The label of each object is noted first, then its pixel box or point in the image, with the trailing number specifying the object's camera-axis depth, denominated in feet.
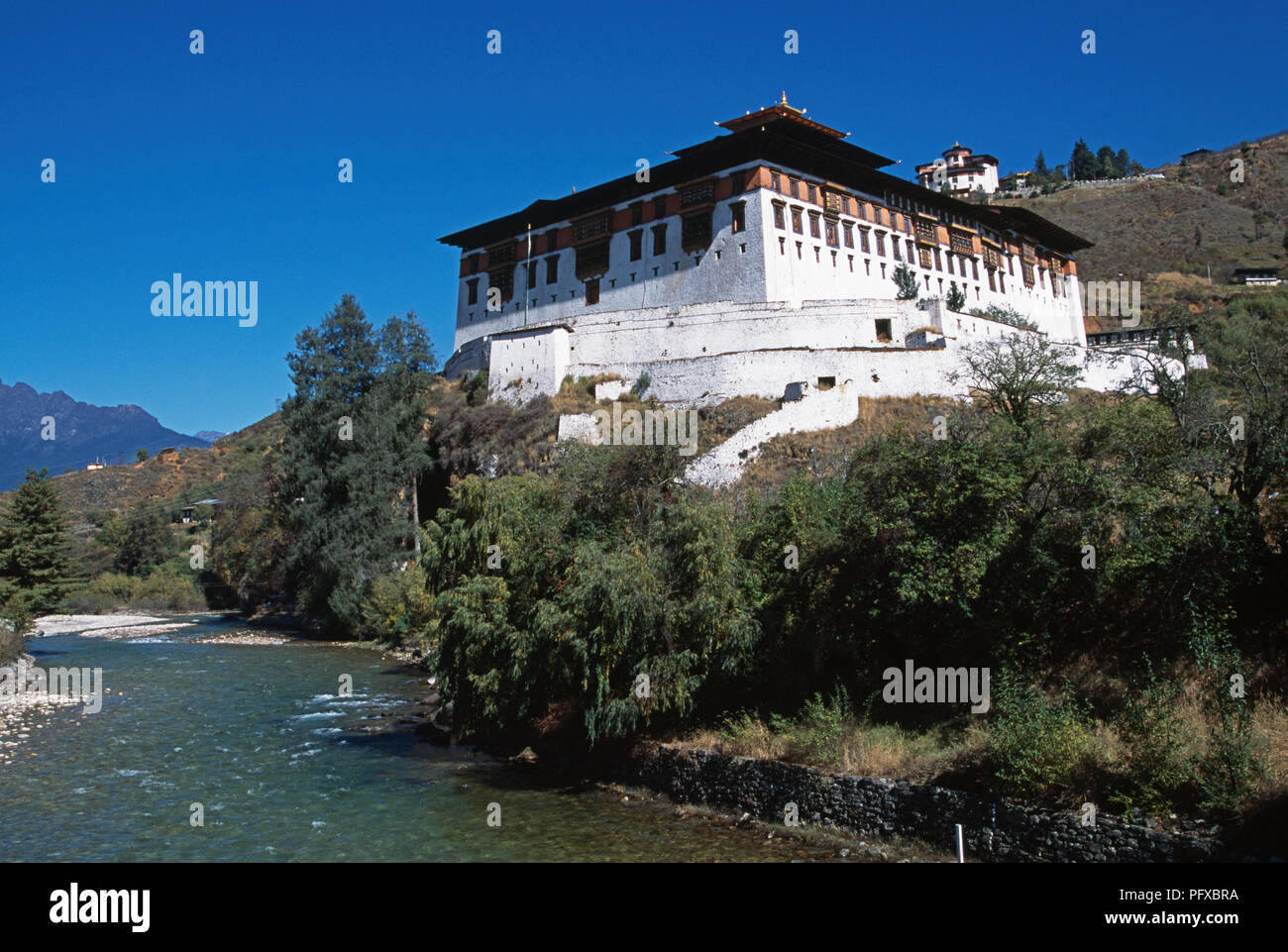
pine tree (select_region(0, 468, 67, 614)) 157.99
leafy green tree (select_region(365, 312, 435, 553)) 189.37
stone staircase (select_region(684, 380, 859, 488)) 143.95
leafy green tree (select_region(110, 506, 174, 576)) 284.41
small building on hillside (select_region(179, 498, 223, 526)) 339.07
